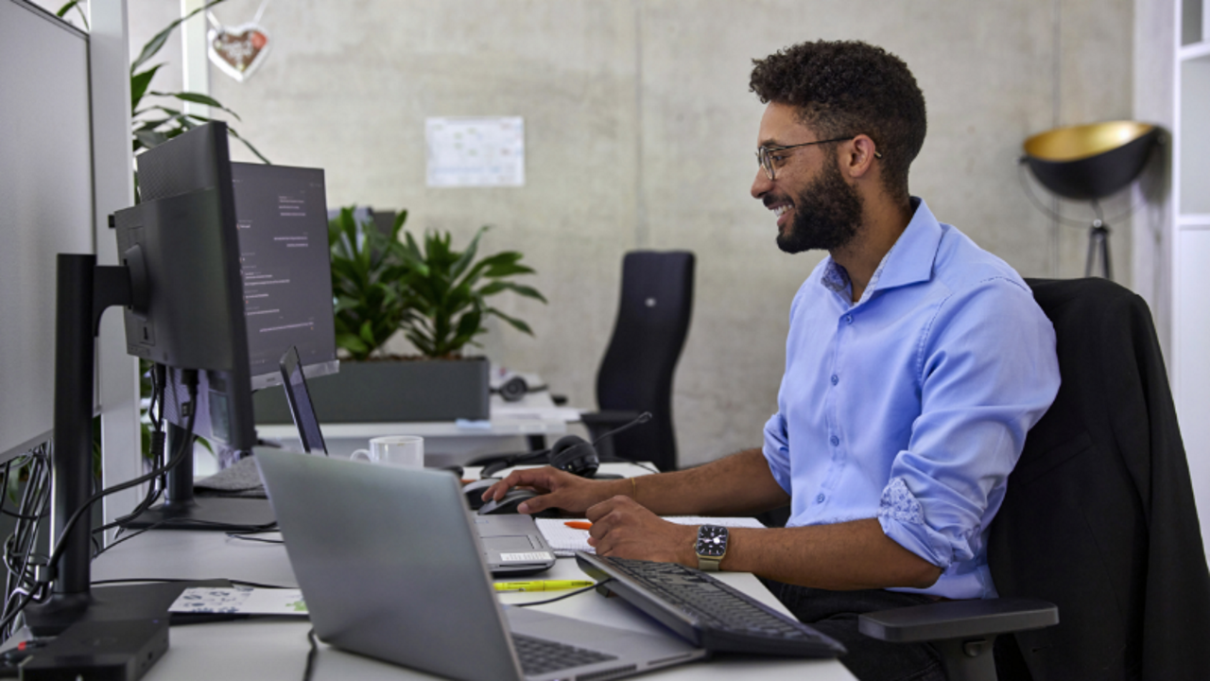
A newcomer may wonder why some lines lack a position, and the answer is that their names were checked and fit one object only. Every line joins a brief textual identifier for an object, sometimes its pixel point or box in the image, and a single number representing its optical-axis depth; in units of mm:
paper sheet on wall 4527
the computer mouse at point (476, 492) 1530
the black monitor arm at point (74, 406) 1019
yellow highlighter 1093
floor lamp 4270
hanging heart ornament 4277
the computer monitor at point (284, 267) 1456
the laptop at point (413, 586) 750
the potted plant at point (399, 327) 2488
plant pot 2477
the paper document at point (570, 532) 1263
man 1149
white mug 1526
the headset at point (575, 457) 1676
